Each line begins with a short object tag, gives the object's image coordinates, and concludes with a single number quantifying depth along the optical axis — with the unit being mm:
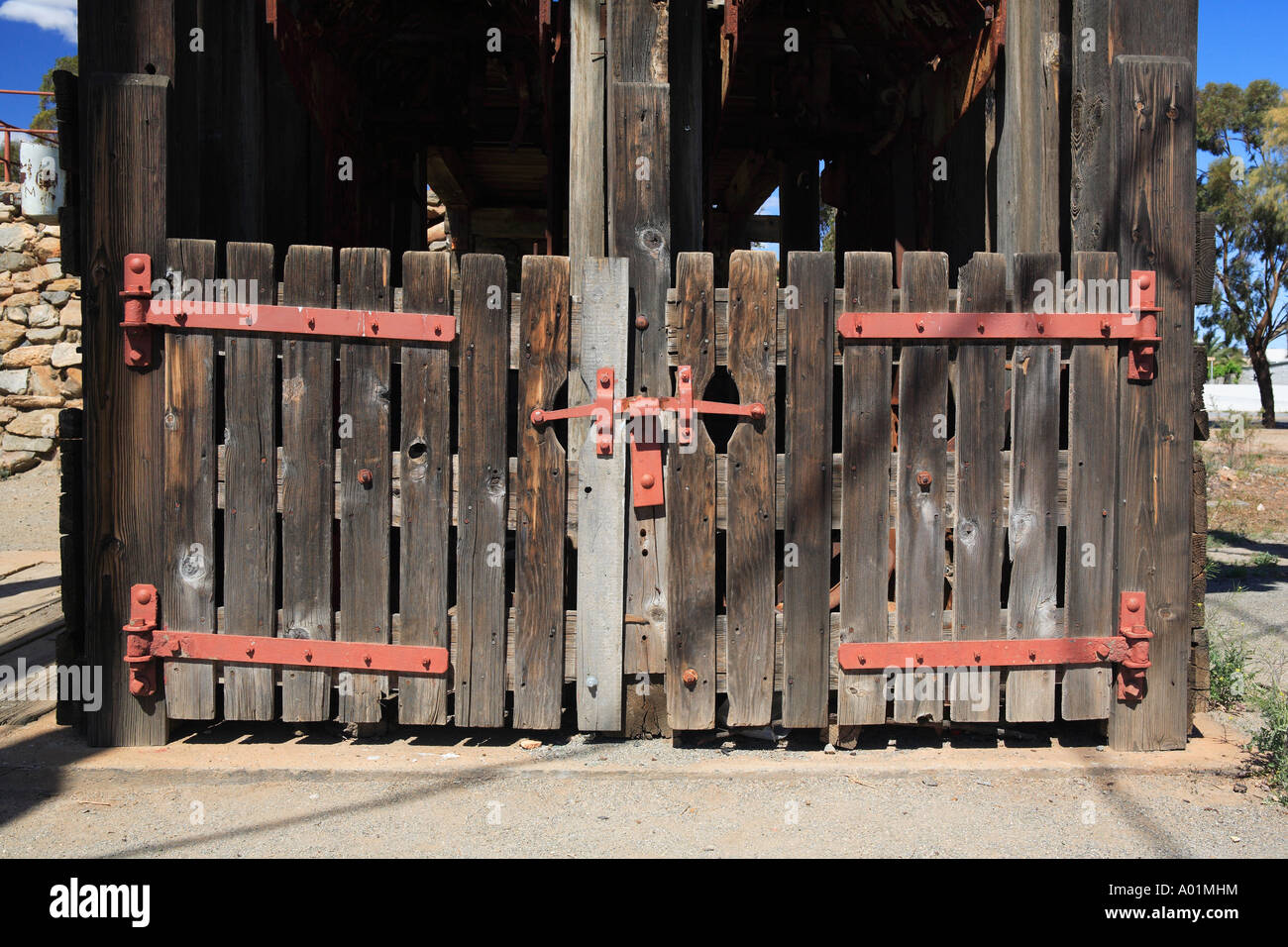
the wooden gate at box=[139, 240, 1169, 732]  3477
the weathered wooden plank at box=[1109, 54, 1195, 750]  3607
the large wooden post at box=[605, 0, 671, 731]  3525
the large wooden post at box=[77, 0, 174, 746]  3504
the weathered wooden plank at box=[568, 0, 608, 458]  3828
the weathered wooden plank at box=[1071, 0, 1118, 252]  3684
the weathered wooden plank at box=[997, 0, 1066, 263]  3965
